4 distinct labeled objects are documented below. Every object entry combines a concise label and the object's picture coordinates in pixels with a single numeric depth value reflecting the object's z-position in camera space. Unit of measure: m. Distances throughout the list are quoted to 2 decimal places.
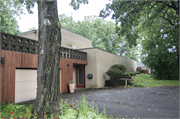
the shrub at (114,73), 13.61
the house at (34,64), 6.43
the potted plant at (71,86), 10.43
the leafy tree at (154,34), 11.68
